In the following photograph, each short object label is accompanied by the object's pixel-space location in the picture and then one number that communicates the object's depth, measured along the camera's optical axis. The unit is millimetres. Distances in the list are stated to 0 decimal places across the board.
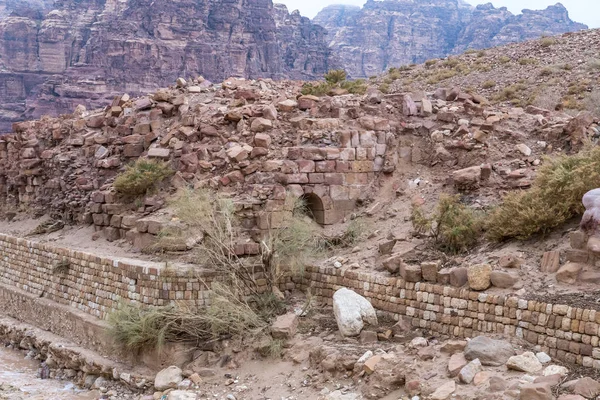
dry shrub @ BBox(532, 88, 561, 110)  21312
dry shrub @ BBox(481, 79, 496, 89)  25828
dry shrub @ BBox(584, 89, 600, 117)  18473
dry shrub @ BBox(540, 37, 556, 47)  29000
